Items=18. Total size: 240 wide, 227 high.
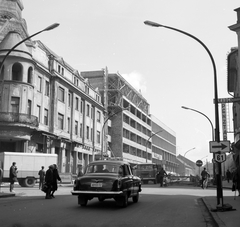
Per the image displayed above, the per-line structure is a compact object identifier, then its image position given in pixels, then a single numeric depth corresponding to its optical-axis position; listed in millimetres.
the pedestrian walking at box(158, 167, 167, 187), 33125
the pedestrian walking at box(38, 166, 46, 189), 26369
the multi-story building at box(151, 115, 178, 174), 102438
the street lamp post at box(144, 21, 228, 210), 12906
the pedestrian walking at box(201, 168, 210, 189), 28719
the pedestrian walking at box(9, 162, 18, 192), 20677
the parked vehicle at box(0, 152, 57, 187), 30458
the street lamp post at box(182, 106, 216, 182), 34219
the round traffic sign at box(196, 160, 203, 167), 33466
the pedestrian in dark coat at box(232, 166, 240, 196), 17125
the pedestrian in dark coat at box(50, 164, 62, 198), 17141
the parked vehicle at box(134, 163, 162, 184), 44625
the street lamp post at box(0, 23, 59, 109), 18266
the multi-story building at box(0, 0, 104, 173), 35812
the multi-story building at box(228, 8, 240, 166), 25422
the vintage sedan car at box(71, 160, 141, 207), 12359
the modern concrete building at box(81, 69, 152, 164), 67875
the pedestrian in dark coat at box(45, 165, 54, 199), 16734
